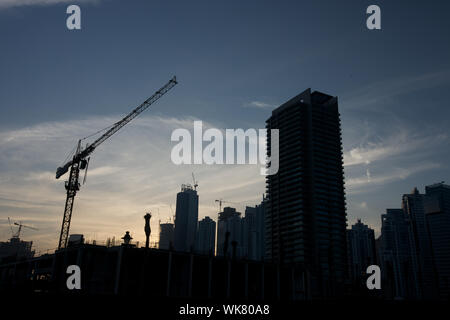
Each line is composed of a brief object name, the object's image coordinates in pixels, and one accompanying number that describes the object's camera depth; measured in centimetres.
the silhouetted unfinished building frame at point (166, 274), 8044
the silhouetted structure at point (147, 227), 4959
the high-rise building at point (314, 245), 19375
